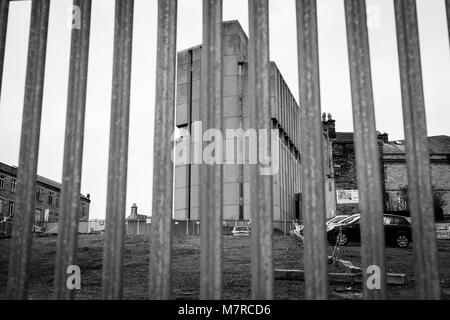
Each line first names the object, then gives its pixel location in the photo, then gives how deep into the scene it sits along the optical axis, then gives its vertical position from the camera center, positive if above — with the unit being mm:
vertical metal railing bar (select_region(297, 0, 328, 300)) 2711 +486
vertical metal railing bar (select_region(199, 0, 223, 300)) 2807 +392
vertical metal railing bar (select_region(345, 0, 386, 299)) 2691 +548
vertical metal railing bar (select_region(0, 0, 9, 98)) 3414 +1675
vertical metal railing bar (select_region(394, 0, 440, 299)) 2658 +488
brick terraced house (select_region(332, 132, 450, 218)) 38031 +5218
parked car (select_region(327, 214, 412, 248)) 18156 -207
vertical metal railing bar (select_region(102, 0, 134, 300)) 2902 +532
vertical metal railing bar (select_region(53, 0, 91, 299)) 2939 +545
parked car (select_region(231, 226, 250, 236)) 31172 -332
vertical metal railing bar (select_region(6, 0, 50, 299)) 3002 +552
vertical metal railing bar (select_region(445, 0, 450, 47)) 2936 +1524
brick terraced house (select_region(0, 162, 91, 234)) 42128 +3460
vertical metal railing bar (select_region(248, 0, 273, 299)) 2762 +522
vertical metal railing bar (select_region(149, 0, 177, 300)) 2846 +509
